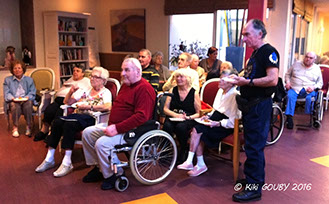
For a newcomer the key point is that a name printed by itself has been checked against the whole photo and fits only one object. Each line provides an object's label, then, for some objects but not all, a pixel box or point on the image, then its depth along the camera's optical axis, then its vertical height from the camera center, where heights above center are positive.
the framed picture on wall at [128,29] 8.38 +0.48
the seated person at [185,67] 4.44 -0.32
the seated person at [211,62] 5.97 -0.23
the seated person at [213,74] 5.60 -0.40
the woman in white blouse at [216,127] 3.41 -0.78
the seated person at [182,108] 3.71 -0.66
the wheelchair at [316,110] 5.54 -0.97
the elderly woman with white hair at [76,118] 3.47 -0.73
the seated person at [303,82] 5.55 -0.54
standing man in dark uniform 2.73 -0.41
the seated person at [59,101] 4.55 -0.73
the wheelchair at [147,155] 3.03 -1.00
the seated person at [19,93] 4.94 -0.67
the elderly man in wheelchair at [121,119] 3.05 -0.64
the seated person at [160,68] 5.69 -0.33
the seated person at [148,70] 4.57 -0.29
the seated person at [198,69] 5.44 -0.32
